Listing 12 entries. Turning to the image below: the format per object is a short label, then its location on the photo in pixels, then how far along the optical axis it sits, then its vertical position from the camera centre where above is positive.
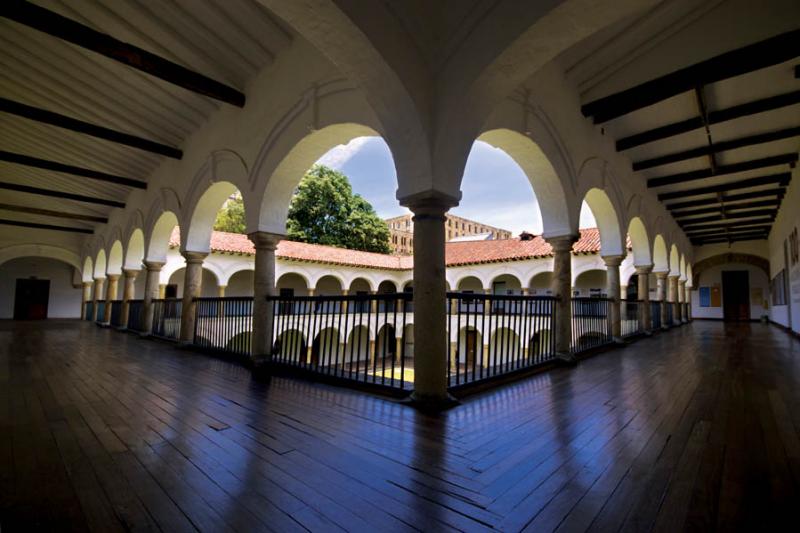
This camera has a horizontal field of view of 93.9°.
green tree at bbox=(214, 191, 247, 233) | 24.44 +4.48
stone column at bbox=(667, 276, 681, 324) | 13.05 -0.14
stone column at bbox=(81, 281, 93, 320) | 16.19 -0.34
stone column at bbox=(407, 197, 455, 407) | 3.30 -0.08
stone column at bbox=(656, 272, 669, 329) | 11.39 +0.24
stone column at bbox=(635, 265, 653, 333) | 9.19 +0.09
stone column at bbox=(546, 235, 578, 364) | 5.31 +0.05
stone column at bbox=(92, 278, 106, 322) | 14.21 -0.17
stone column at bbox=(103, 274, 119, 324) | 12.34 -0.08
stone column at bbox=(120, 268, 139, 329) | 10.41 -0.14
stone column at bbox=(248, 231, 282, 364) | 5.10 -0.04
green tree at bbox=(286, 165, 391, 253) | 23.27 +4.71
